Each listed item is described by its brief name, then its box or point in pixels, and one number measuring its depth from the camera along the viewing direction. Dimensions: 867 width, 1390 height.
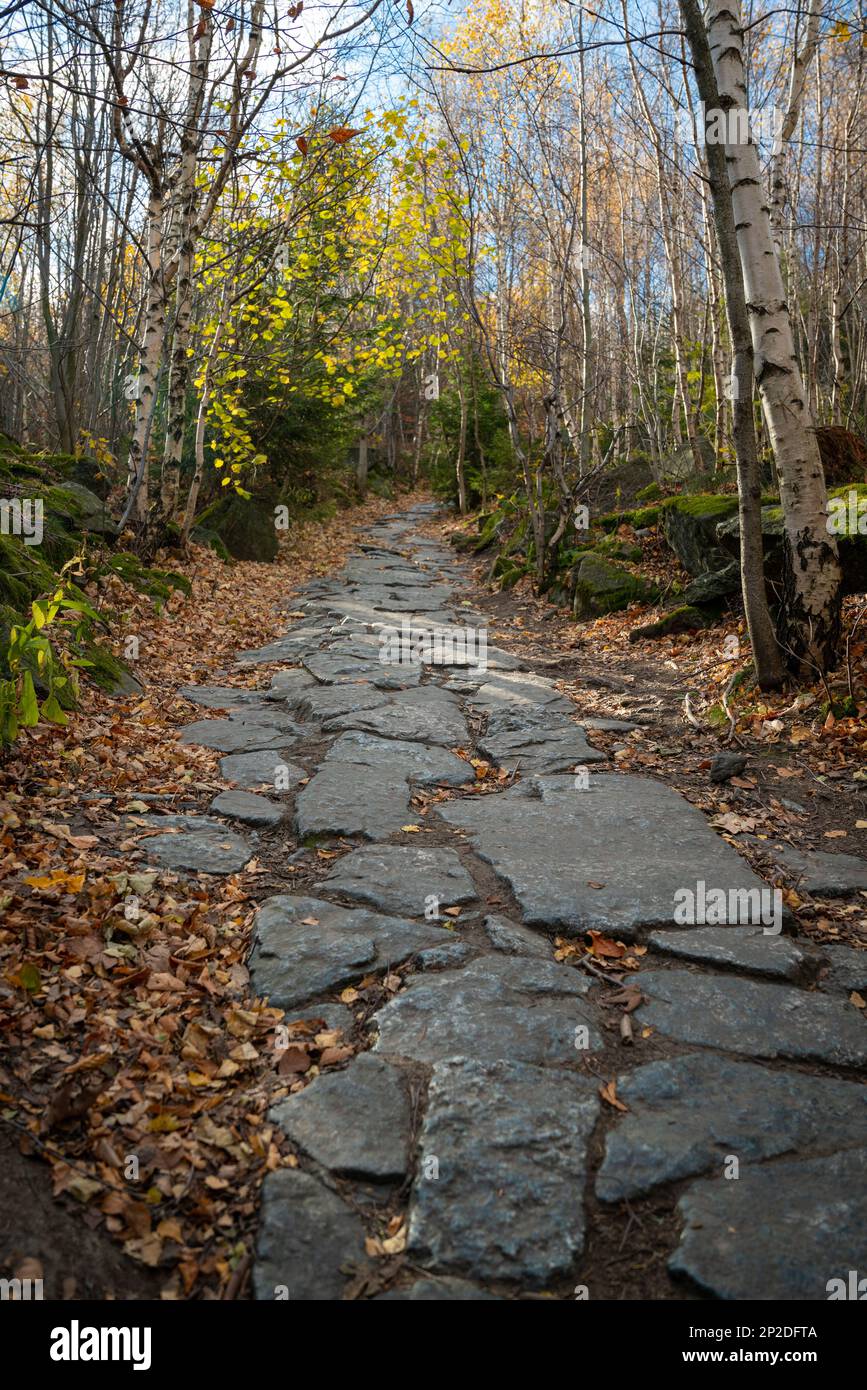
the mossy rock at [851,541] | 6.21
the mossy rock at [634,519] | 10.97
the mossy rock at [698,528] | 8.43
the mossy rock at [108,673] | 6.05
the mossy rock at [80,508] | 8.48
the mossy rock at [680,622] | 8.18
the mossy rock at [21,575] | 5.77
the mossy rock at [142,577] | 8.67
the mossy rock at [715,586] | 7.89
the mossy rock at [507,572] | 12.66
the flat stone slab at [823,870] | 3.89
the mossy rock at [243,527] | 13.84
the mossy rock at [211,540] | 12.95
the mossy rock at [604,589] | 9.57
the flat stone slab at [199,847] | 3.89
